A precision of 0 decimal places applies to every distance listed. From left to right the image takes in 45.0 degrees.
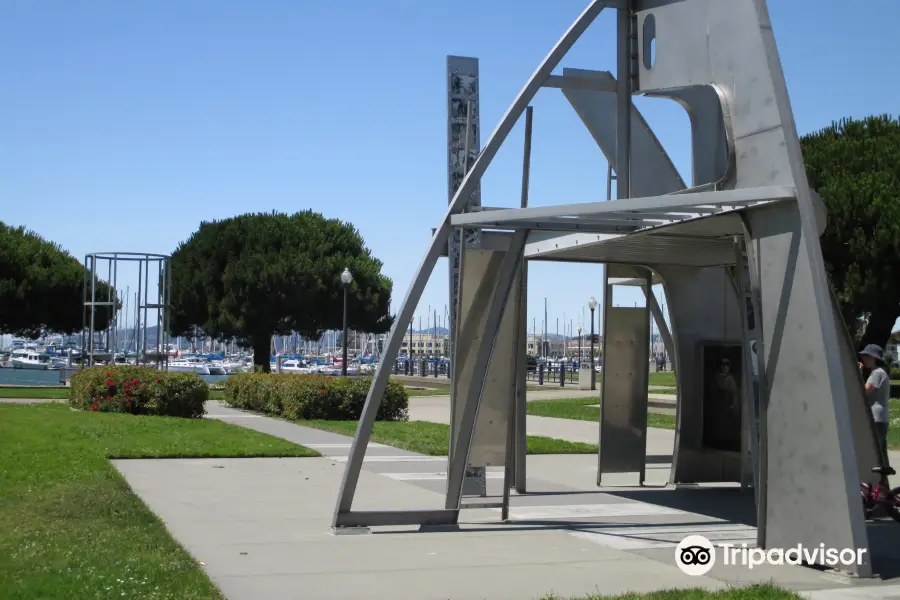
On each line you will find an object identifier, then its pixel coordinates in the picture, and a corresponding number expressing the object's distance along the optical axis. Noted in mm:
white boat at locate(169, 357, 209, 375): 84562
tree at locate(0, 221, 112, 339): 47406
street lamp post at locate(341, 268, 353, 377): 30000
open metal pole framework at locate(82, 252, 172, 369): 25947
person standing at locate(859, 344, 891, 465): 10719
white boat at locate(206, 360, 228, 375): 84875
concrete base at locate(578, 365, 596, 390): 43197
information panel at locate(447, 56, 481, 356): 11494
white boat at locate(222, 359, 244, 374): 99750
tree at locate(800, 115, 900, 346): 33156
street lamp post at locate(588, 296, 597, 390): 43738
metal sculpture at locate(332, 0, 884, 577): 7691
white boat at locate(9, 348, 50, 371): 101938
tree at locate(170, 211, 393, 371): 50344
